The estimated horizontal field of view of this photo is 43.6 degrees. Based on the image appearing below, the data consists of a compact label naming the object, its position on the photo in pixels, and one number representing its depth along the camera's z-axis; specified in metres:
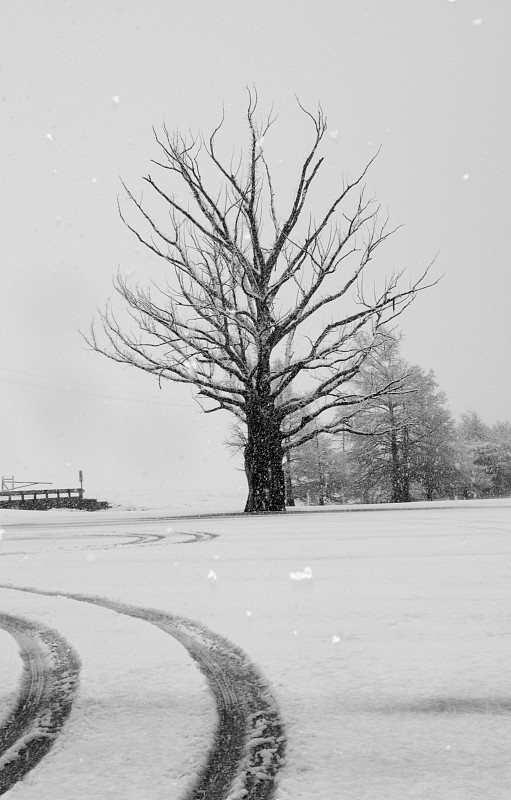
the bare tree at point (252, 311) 15.84
